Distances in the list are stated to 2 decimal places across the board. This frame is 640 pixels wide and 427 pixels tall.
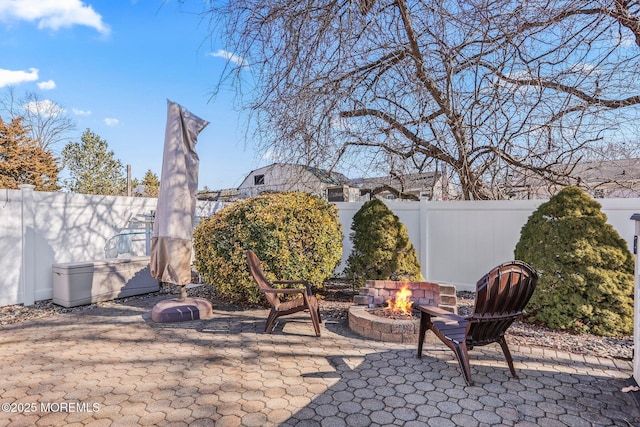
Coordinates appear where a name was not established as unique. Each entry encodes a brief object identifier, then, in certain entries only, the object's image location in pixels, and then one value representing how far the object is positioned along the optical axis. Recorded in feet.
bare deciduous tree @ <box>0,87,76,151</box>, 68.90
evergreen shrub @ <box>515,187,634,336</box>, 12.84
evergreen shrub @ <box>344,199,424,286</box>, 18.58
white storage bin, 16.98
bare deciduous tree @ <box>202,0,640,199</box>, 14.37
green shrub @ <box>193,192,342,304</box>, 16.46
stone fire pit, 12.48
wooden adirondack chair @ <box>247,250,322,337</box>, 13.09
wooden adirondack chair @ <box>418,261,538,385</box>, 9.09
